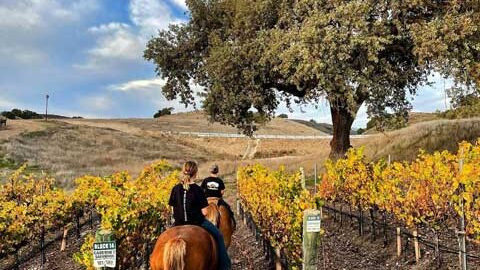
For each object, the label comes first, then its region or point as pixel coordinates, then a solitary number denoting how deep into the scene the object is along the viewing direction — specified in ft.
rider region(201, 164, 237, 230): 38.88
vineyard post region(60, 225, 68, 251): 60.87
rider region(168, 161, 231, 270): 26.53
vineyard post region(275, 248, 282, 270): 39.06
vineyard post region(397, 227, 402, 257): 42.80
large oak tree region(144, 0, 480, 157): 77.82
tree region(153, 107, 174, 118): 474.82
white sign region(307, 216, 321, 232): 26.58
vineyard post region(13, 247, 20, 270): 52.12
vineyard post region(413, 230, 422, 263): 39.93
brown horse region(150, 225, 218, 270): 23.13
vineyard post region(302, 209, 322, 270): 26.61
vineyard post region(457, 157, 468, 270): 31.37
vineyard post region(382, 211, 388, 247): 46.73
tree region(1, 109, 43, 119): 367.99
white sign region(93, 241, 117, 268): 22.47
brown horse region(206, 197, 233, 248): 36.35
